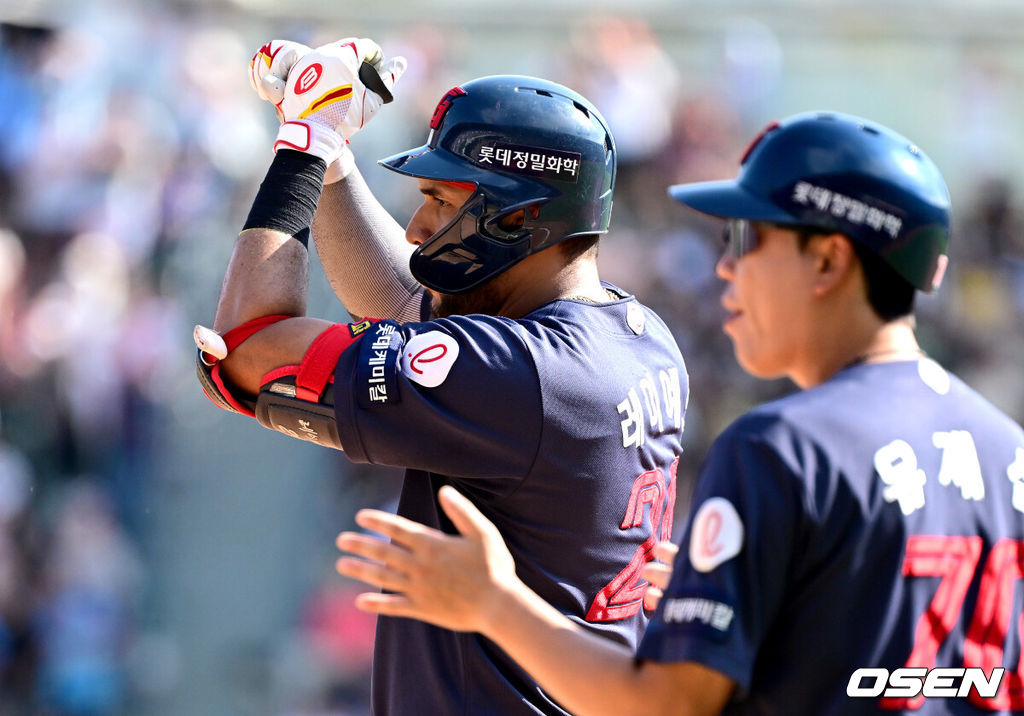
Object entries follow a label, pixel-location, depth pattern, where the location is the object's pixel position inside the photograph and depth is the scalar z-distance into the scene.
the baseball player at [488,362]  13.77
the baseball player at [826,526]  13.31
